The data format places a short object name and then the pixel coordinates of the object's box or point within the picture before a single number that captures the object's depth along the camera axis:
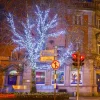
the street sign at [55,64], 18.17
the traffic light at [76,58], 18.98
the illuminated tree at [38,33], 26.92
